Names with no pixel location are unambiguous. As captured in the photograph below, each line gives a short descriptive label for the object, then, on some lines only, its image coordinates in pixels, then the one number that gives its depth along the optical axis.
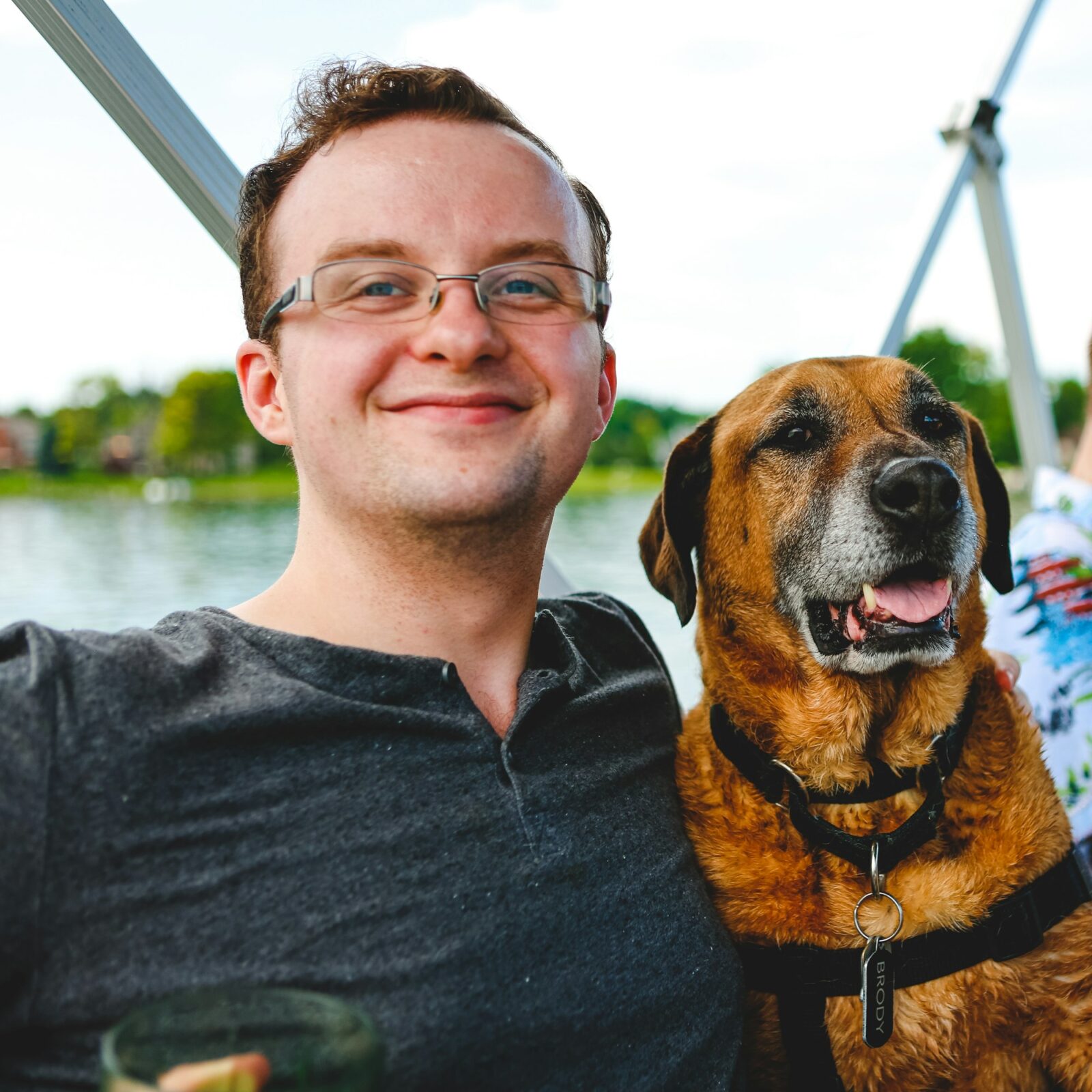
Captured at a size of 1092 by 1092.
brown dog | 0.62
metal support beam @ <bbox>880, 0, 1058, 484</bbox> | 1.18
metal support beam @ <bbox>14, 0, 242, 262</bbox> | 0.67
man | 0.50
